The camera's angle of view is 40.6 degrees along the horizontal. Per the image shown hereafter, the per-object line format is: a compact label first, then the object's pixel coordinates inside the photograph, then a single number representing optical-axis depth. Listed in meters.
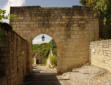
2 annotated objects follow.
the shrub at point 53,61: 15.07
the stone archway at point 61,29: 9.55
